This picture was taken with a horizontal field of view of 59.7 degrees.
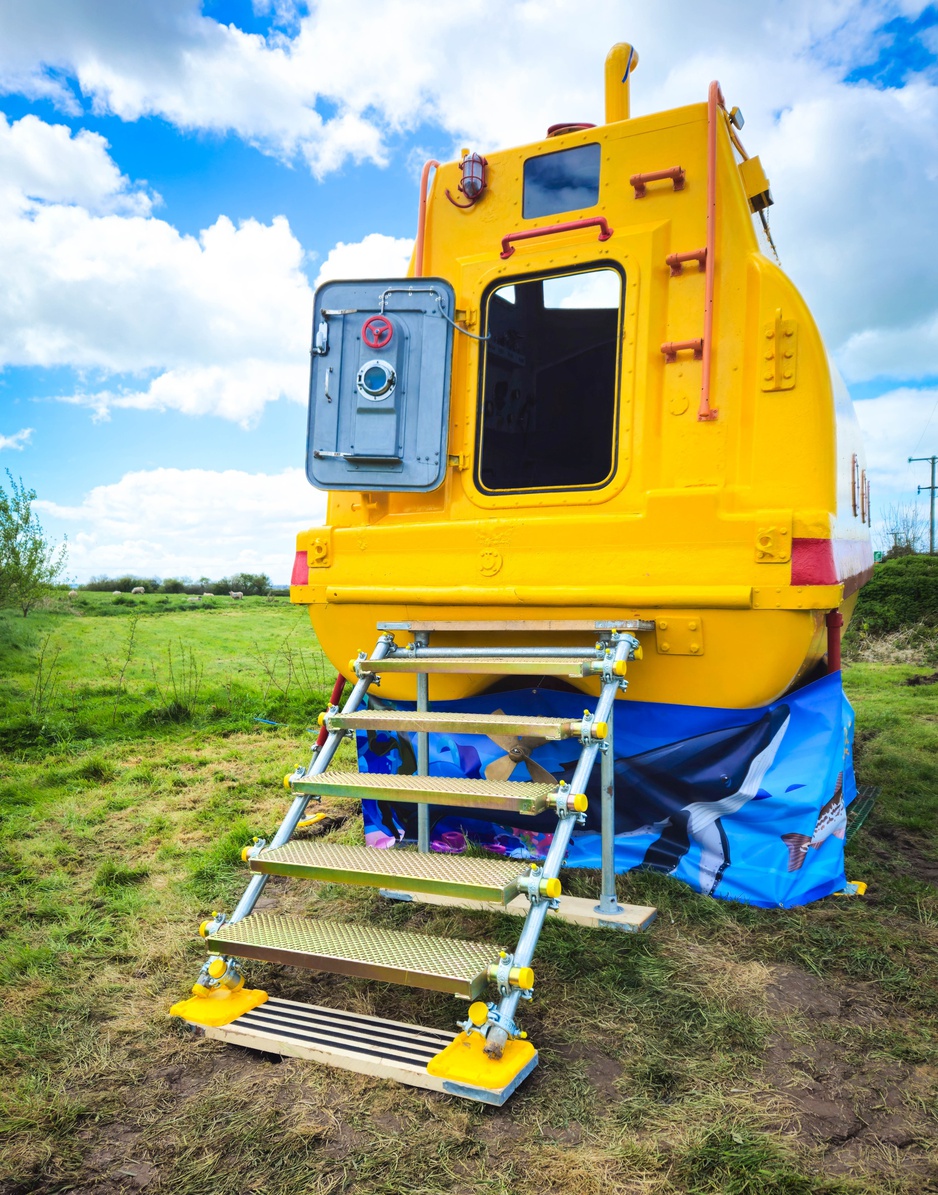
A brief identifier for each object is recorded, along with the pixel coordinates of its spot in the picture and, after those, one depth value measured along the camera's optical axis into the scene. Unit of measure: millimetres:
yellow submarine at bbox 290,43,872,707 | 3408
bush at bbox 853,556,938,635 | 12555
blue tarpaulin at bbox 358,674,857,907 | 3566
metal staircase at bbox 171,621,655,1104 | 2334
